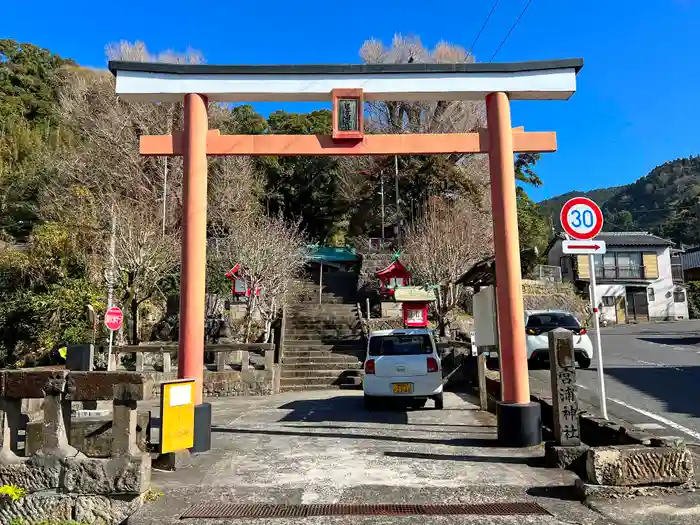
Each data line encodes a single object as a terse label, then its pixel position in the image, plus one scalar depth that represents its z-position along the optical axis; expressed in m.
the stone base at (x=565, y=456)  5.60
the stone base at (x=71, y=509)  4.53
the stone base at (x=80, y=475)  4.60
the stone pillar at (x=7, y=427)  4.88
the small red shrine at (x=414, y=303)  16.16
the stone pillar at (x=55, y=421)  4.79
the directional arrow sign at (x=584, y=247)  6.73
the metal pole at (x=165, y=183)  23.53
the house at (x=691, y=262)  43.09
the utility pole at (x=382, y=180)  31.95
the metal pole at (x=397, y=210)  30.12
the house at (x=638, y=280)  39.47
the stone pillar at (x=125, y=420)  4.76
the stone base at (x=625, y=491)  4.48
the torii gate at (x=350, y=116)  7.12
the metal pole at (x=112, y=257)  16.69
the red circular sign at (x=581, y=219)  6.84
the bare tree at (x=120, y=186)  17.58
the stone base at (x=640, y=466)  4.54
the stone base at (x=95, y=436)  6.06
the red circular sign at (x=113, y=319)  14.30
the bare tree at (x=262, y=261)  19.41
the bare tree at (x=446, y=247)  21.59
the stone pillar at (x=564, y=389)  5.68
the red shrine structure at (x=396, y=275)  21.17
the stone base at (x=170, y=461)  5.96
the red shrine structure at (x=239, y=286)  19.36
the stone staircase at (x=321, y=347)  15.80
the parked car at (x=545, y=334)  12.86
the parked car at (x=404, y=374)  10.04
